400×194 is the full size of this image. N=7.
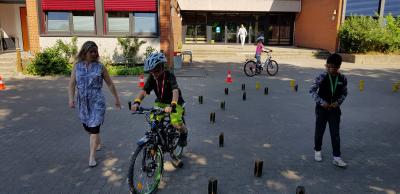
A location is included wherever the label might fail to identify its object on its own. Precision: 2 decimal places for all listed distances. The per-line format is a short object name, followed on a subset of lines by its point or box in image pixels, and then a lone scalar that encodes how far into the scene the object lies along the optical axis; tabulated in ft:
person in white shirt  98.96
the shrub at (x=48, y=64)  46.42
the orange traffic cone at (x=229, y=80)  42.73
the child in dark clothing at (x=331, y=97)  15.96
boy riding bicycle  13.25
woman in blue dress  15.46
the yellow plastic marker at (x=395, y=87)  37.48
